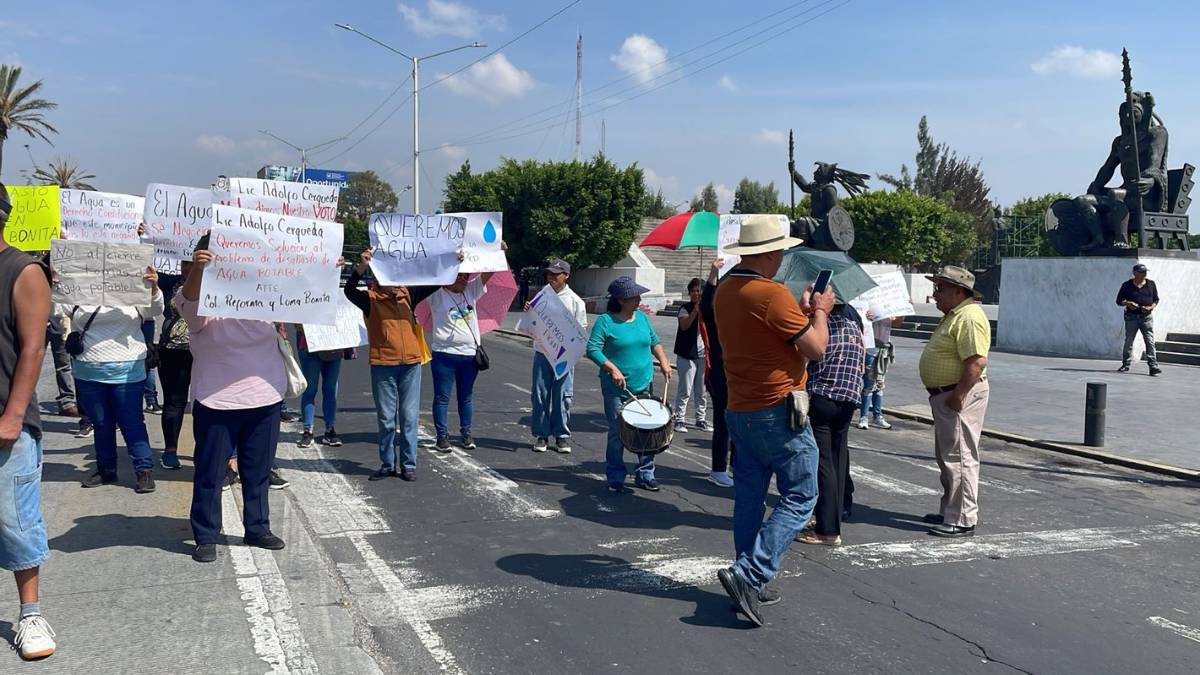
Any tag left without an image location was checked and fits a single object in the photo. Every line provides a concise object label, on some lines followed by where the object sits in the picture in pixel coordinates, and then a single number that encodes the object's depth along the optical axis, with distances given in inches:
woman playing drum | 296.7
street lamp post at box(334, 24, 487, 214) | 1407.5
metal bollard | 409.1
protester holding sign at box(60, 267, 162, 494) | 272.7
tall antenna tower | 2313.0
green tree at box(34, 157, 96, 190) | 1318.0
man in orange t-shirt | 187.3
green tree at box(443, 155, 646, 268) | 1692.9
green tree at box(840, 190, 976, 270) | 1958.7
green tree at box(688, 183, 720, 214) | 4443.9
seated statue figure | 793.6
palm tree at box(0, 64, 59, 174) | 1545.3
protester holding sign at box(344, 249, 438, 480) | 307.4
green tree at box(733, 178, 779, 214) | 3934.5
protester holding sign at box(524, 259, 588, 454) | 360.8
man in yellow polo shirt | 258.7
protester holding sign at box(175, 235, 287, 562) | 219.1
